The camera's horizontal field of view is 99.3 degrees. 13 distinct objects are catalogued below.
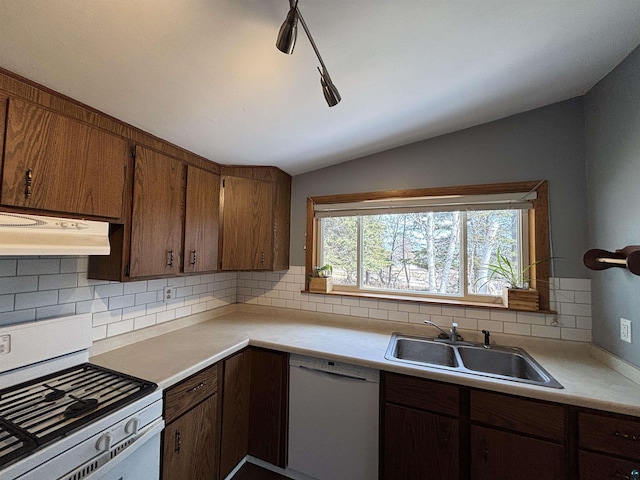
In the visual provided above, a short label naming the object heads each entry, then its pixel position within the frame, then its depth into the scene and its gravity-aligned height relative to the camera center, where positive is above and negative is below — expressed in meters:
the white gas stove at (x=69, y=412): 0.89 -0.62
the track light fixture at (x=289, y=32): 0.79 +0.65
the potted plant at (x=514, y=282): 1.83 -0.20
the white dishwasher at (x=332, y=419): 1.59 -1.03
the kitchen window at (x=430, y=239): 1.94 +0.12
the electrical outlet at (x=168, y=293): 2.00 -0.33
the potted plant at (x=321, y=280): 2.39 -0.25
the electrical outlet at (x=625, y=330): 1.42 -0.39
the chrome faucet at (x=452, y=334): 1.89 -0.57
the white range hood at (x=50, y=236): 1.00 +0.05
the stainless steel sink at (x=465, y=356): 1.63 -0.67
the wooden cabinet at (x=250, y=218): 2.19 +0.27
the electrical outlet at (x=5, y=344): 1.18 -0.42
